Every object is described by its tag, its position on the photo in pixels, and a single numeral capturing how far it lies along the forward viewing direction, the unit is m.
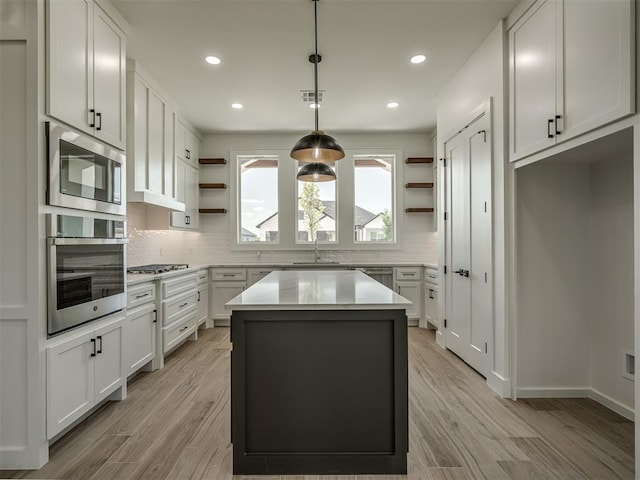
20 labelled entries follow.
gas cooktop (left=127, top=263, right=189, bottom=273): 3.62
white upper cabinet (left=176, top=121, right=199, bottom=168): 4.63
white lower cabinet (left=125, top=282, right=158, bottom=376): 2.96
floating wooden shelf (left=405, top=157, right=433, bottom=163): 5.54
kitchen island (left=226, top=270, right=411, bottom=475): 1.85
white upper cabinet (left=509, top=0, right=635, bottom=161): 1.79
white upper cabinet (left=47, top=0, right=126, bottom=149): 2.02
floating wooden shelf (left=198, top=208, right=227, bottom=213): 5.60
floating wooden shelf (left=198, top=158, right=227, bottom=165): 5.55
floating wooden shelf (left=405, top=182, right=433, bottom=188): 5.57
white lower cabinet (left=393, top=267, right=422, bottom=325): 5.21
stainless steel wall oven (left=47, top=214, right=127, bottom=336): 2.00
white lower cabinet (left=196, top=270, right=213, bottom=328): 4.86
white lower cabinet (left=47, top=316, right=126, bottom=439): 2.00
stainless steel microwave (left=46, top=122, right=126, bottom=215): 2.00
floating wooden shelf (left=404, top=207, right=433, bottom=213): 5.57
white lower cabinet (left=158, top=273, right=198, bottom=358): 3.60
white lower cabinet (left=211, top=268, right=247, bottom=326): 5.24
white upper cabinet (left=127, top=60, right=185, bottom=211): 3.27
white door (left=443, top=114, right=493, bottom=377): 3.09
